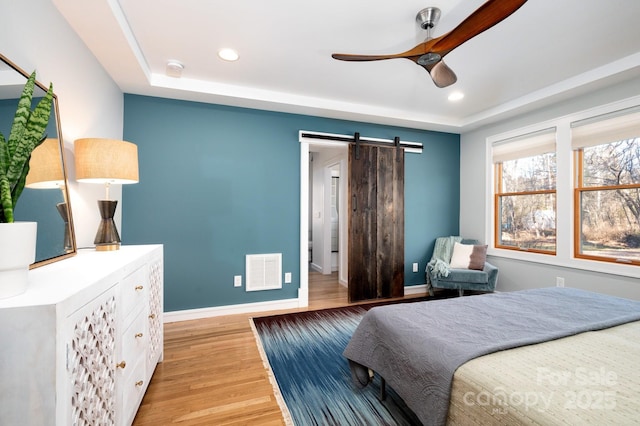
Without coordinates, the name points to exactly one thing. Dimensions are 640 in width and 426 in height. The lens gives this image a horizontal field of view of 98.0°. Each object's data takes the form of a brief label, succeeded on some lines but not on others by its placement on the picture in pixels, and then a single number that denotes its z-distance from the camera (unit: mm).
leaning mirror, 1215
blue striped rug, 1574
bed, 883
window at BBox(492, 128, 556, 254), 3279
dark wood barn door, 3664
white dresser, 774
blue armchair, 3439
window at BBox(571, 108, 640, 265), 2613
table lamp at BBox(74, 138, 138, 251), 1687
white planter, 831
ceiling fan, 1378
